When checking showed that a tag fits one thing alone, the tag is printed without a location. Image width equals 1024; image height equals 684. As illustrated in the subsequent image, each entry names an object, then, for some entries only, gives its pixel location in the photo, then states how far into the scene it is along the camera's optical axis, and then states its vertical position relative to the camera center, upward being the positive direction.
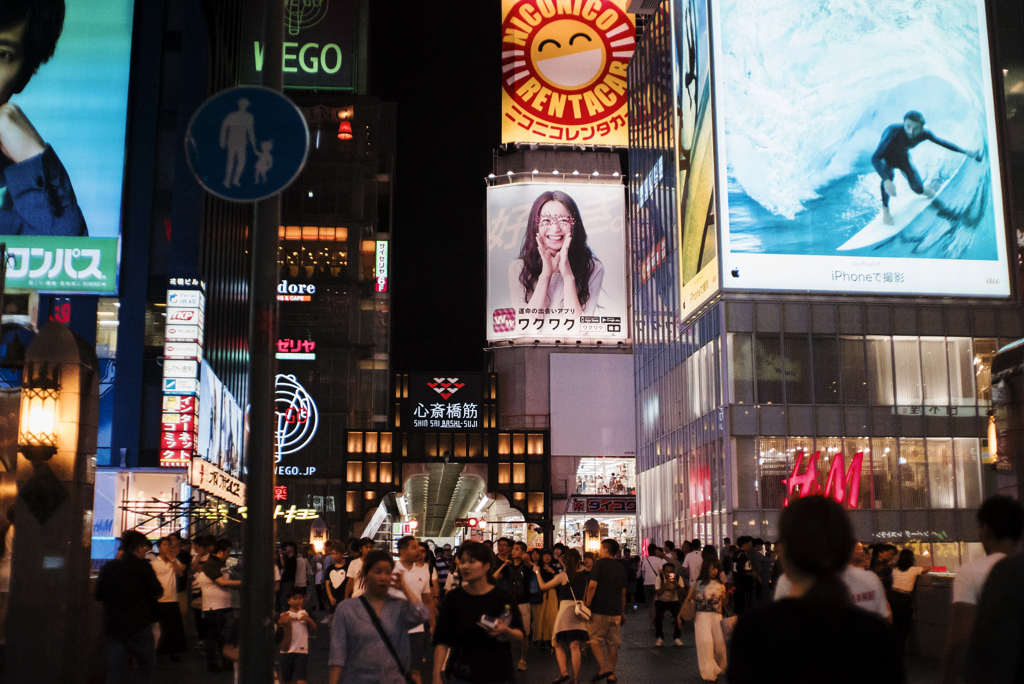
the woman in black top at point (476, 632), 6.36 -0.69
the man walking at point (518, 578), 17.59 -1.02
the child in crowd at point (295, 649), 11.66 -1.47
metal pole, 5.61 +0.45
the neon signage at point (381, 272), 88.50 +20.41
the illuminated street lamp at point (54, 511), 11.88 +0.09
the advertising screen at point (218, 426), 37.97 +3.75
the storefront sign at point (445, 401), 84.94 +9.30
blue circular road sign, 5.71 +2.02
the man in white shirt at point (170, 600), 11.61 -1.07
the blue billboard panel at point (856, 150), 36.81 +12.99
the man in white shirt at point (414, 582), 12.31 -0.76
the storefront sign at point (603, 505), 84.00 +0.93
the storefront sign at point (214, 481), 26.56 +0.98
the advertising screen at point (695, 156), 38.09 +13.65
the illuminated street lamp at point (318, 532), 40.03 -0.54
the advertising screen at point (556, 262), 78.94 +18.95
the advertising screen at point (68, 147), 36.75 +13.41
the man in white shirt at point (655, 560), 22.93 -0.96
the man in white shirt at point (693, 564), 20.27 -0.92
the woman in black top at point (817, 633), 3.09 -0.34
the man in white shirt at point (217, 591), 13.58 -0.95
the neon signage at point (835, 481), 36.38 +1.21
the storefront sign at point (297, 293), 84.31 +17.86
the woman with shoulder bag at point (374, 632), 6.58 -0.72
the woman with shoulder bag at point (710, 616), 13.44 -1.28
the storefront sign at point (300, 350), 83.31 +13.11
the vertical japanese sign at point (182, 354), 35.56 +5.49
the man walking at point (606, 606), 14.06 -1.19
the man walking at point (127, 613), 8.96 -0.80
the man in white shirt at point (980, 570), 5.27 -0.29
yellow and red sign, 76.44 +32.32
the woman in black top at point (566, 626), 14.16 -1.48
